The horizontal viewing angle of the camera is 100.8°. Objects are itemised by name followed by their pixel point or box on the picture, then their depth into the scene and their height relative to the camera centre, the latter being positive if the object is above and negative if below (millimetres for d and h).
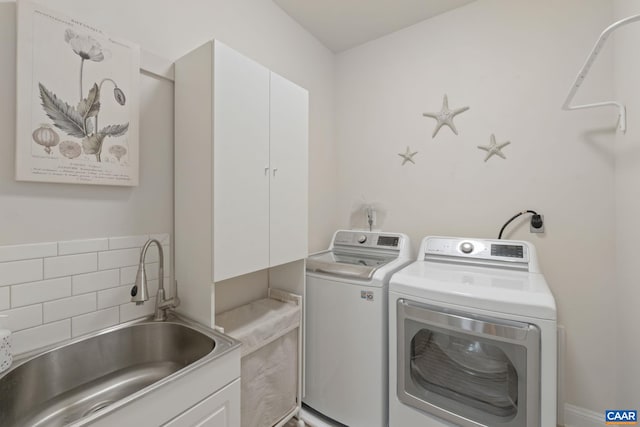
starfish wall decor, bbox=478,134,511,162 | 1868 +462
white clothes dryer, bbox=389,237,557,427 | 1136 -648
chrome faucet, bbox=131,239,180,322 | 1060 -329
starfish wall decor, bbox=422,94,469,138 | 2027 +758
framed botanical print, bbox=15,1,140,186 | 956 +448
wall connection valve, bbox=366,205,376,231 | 2355 -31
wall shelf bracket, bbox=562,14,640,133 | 1098 +620
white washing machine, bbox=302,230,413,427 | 1541 -795
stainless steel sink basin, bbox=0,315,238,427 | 888 -616
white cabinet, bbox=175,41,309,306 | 1177 +231
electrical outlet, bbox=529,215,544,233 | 1739 -72
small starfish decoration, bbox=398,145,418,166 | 2240 +485
